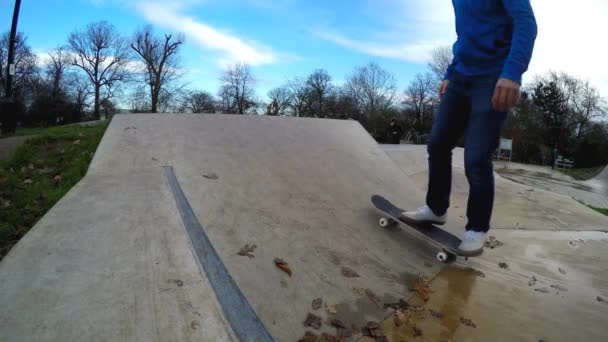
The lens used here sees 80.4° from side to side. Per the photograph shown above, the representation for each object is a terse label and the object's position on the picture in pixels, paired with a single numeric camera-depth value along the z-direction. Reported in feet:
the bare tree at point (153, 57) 165.19
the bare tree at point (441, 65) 161.71
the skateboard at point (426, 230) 7.91
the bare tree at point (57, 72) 159.33
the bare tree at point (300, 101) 178.60
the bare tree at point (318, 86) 176.76
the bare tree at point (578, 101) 151.84
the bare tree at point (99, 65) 169.07
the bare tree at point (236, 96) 179.32
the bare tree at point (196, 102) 175.83
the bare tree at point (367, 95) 173.95
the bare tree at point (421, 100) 169.34
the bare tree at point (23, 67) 140.97
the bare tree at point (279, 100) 177.35
